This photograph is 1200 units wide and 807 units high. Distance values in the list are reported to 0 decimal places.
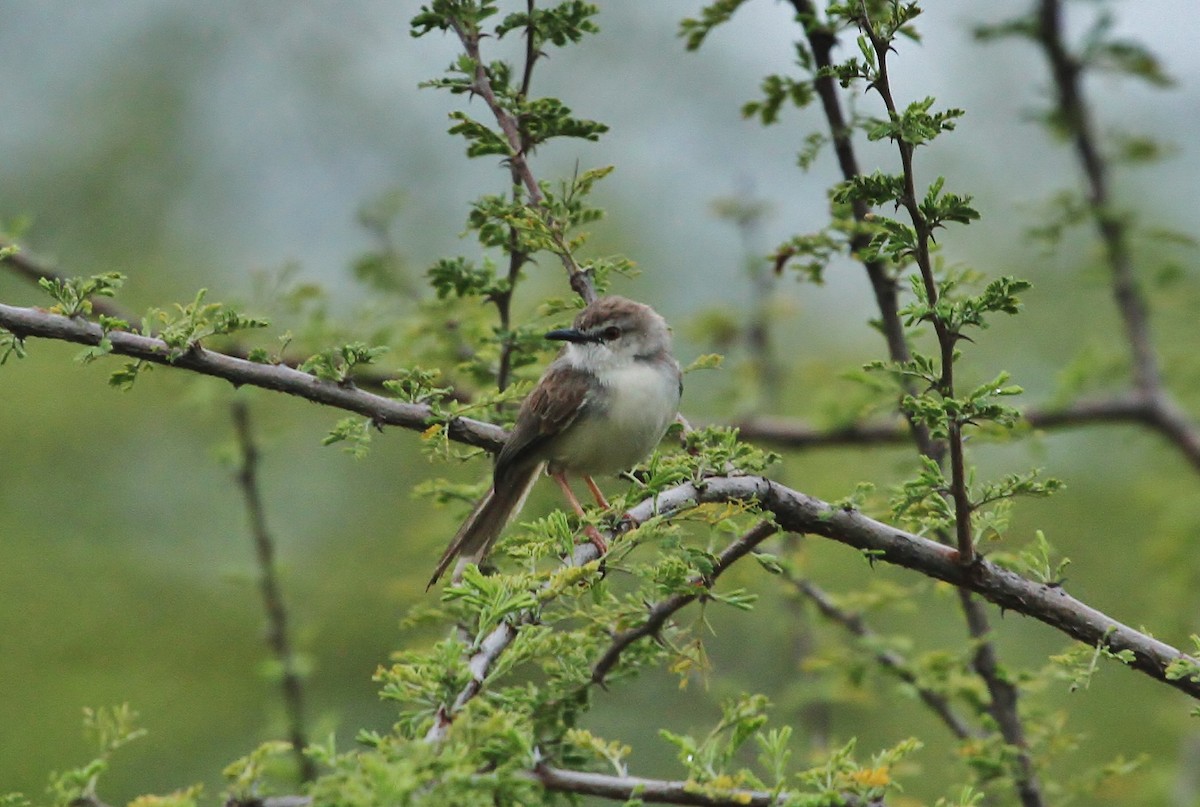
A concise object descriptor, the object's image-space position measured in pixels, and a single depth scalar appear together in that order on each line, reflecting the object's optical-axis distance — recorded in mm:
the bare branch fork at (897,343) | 8391
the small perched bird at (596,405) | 9352
